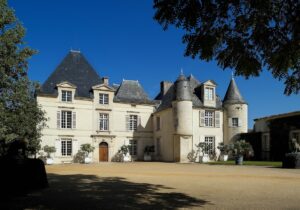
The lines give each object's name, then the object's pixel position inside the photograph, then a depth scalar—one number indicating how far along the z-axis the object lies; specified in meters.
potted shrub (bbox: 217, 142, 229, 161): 29.22
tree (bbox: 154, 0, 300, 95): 5.14
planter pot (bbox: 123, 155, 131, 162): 29.95
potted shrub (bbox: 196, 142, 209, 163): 28.59
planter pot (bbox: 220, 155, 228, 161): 29.25
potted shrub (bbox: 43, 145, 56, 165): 26.39
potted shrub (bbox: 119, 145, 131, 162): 29.64
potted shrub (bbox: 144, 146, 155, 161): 30.98
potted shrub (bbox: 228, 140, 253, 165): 25.47
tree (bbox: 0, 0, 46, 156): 15.43
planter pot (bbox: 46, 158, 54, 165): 26.46
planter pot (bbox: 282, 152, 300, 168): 17.23
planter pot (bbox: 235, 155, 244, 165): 22.00
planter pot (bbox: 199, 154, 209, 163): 28.55
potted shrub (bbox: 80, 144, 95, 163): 28.06
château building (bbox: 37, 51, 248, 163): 28.44
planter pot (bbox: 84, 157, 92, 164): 28.03
